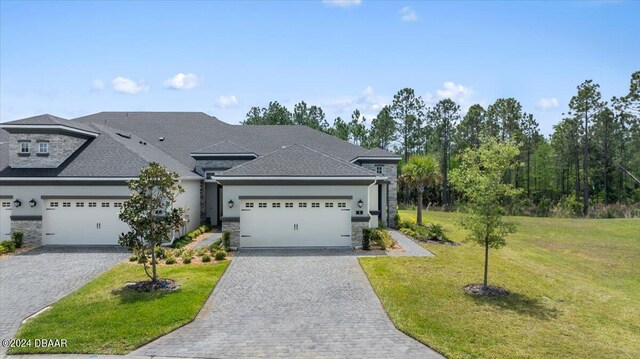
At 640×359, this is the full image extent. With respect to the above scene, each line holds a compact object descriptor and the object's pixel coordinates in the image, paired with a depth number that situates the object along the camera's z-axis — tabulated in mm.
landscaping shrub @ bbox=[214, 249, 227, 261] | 17469
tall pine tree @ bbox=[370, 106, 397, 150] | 52875
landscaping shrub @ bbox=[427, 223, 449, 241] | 23219
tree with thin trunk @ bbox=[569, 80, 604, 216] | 41512
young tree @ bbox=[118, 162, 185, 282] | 13547
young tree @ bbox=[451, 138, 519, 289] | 13422
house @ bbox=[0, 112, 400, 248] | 20062
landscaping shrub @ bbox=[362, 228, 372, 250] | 19781
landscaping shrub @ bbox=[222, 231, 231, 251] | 19370
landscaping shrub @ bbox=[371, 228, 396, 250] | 20344
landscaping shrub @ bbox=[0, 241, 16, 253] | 19125
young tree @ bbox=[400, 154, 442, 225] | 27422
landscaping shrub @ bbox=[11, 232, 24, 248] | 19927
